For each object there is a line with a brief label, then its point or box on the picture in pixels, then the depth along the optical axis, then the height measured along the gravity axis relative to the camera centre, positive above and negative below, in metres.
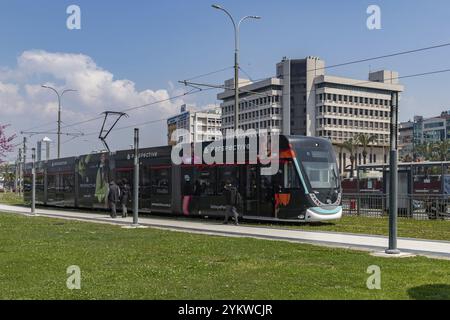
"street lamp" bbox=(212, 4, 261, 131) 27.66 +5.62
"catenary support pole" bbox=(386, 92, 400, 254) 12.20 +0.07
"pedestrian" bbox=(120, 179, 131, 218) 26.56 -0.72
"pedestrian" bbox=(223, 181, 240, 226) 21.47 -0.75
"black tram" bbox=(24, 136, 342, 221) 20.69 -0.01
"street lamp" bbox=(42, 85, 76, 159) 47.19 +3.62
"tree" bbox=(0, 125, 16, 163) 27.60 +1.66
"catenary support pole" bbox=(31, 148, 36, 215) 29.89 -0.73
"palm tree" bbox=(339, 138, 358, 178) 116.62 +7.37
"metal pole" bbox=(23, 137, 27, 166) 35.09 +2.04
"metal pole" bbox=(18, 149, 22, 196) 63.81 -0.95
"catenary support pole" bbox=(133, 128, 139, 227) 20.61 -0.22
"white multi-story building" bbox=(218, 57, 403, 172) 127.88 +17.22
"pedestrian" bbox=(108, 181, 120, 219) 26.39 -0.86
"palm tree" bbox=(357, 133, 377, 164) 114.61 +8.35
